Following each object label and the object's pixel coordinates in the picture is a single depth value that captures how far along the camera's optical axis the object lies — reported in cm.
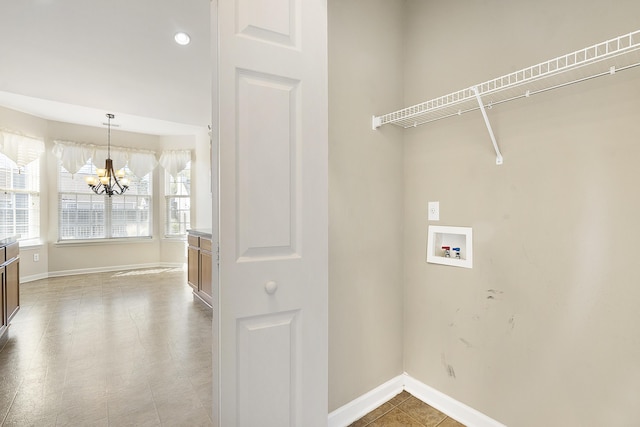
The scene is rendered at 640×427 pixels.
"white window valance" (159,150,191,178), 678
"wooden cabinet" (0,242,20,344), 281
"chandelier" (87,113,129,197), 561
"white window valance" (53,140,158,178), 586
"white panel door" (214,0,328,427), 117
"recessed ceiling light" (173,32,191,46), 278
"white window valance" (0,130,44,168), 488
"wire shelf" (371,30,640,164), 119
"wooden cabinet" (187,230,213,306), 386
